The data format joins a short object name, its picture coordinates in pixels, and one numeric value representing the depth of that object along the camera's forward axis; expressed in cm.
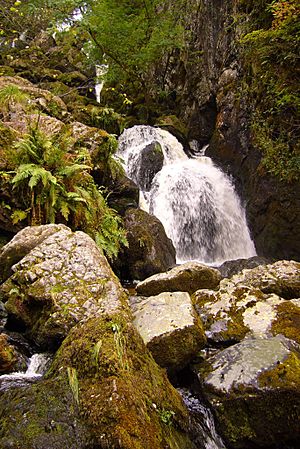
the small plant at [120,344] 225
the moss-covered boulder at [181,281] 522
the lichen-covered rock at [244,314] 362
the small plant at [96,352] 218
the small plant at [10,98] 748
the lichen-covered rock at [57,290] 333
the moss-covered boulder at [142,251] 758
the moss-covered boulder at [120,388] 186
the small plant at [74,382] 201
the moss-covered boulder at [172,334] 325
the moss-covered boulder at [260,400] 258
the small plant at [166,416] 224
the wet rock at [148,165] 1156
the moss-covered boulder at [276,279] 473
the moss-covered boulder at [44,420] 176
